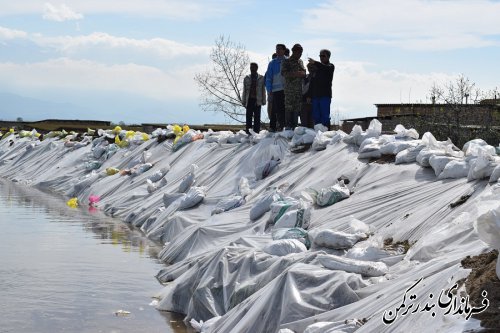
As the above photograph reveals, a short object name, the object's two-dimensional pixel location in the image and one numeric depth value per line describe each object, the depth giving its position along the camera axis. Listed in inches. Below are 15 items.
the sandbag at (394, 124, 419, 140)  421.7
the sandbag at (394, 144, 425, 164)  366.9
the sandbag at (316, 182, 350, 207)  357.7
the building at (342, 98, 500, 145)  561.6
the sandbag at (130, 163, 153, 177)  661.7
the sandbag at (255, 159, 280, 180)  475.8
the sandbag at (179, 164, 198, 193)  539.8
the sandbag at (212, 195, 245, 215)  436.1
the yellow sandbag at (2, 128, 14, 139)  1193.0
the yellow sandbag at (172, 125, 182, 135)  709.2
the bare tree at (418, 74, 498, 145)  557.9
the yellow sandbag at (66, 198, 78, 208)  640.7
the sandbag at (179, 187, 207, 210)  479.2
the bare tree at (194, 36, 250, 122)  1091.3
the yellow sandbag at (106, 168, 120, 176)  703.1
